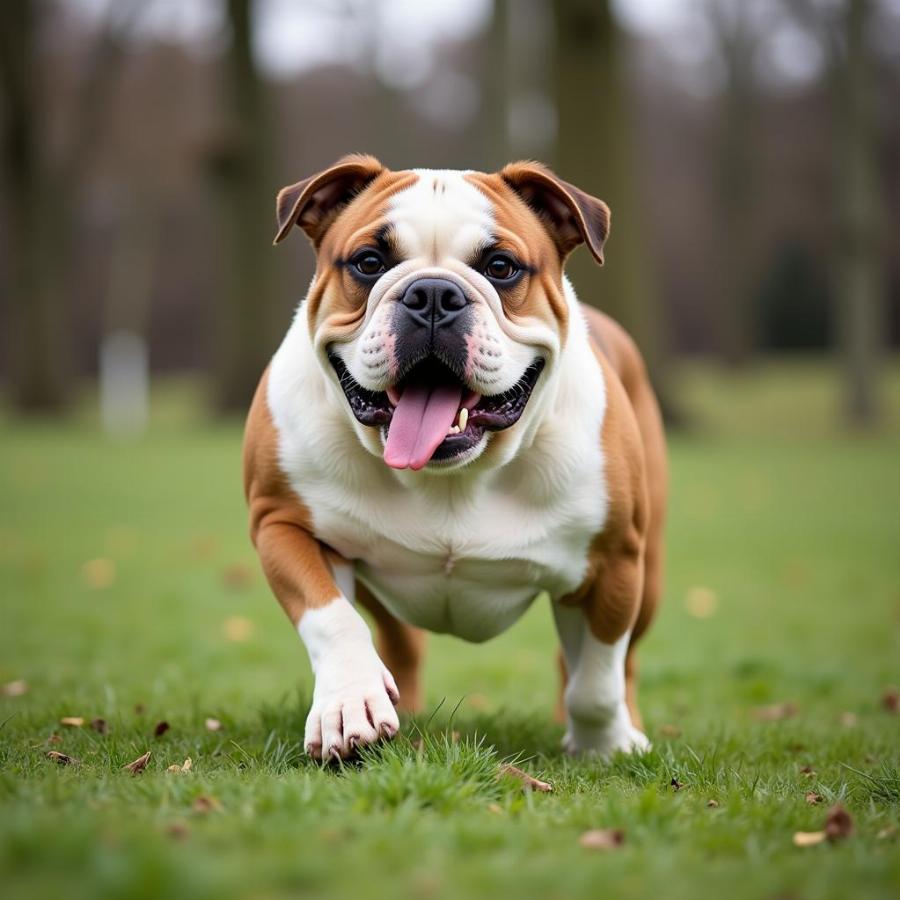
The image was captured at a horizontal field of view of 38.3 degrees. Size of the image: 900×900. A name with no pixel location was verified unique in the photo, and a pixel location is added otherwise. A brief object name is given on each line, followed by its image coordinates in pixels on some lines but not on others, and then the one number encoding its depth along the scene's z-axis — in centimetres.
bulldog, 385
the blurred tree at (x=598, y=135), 1719
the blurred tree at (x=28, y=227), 2556
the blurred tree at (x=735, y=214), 3512
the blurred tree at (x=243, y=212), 2198
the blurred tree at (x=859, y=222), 2297
